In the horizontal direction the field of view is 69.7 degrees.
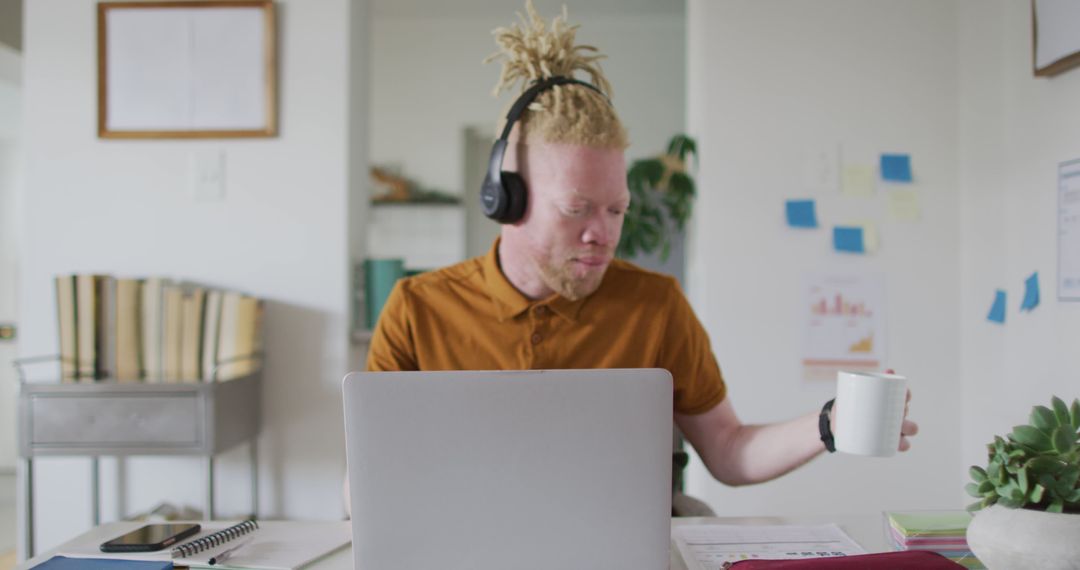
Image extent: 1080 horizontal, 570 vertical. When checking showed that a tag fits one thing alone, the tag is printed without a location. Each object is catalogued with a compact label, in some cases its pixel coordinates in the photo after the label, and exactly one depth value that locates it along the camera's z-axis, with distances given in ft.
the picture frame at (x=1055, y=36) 5.68
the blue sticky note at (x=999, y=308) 7.06
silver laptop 2.51
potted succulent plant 2.40
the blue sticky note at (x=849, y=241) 7.84
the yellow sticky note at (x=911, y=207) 7.88
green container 8.11
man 4.15
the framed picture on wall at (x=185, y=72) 7.77
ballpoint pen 3.02
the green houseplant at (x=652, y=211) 8.63
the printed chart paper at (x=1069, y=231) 5.83
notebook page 3.03
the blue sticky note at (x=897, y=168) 7.84
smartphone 3.09
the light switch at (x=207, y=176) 7.80
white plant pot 2.38
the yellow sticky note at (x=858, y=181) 7.87
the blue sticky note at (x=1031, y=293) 6.37
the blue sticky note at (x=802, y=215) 7.84
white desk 3.10
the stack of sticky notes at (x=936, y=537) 3.06
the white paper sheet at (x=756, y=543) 3.08
